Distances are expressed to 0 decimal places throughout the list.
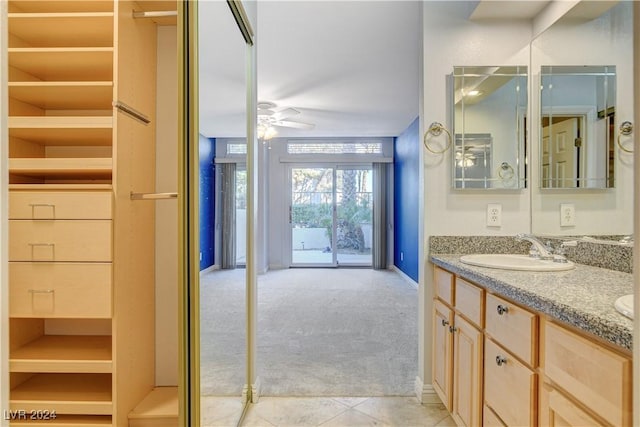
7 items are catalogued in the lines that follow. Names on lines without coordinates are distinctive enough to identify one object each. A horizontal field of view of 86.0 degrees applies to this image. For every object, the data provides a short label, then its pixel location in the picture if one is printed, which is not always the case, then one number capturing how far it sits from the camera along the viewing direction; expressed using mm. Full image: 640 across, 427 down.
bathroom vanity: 786
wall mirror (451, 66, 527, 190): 1978
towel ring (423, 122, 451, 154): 1991
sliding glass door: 6953
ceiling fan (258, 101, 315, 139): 4457
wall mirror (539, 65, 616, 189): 1438
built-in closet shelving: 749
